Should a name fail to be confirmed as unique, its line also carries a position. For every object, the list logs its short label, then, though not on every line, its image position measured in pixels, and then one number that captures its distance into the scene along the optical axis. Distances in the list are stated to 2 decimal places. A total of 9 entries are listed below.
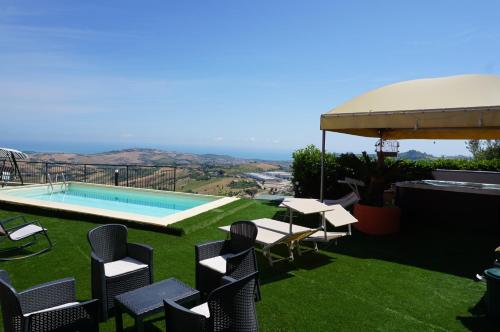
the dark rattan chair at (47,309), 2.21
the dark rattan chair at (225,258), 3.25
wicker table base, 2.58
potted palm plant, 6.73
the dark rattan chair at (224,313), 2.13
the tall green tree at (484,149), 17.42
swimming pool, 8.29
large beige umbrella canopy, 5.76
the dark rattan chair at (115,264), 3.21
